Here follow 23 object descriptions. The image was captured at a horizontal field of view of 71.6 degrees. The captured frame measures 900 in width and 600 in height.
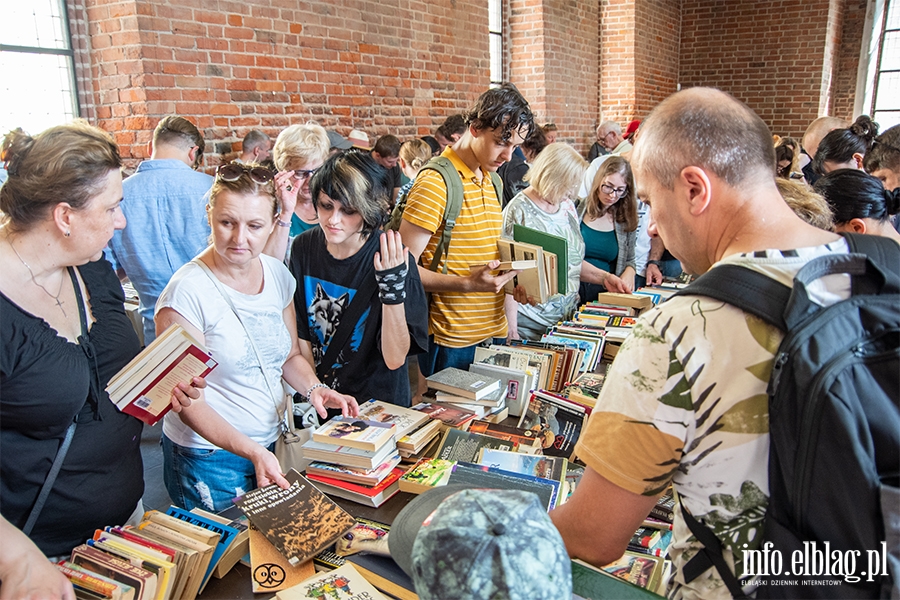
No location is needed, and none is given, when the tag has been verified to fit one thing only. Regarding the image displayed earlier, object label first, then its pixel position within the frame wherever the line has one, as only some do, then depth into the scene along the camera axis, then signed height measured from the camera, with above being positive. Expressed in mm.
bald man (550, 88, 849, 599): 940 -340
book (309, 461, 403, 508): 1647 -900
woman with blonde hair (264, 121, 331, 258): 3463 -67
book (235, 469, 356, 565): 1403 -857
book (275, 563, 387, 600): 1236 -862
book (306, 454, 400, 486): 1673 -869
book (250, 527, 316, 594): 1340 -903
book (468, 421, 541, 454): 1865 -884
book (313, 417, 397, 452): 1707 -792
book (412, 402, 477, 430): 2010 -870
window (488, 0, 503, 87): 8000 +1365
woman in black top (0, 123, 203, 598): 1440 -463
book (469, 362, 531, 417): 2297 -870
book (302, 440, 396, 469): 1695 -833
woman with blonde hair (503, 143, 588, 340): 3330 -360
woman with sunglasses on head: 1821 -593
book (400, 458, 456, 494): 1663 -876
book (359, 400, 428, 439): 1862 -813
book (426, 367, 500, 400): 2180 -827
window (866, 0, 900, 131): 10484 +1209
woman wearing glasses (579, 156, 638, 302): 3869 -514
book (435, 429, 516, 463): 1816 -867
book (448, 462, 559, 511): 1535 -832
